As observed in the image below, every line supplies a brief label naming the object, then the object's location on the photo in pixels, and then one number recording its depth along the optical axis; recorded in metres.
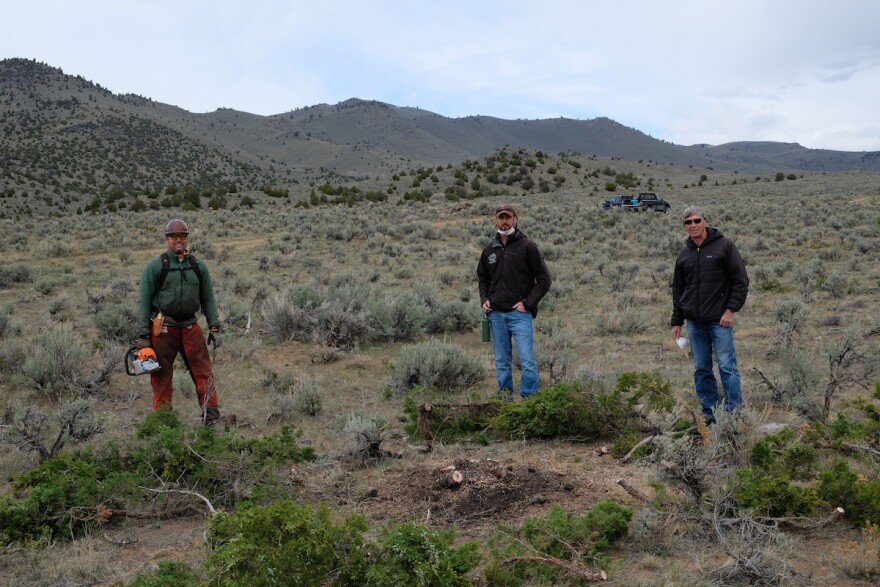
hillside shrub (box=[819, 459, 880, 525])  3.70
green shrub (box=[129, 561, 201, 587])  3.14
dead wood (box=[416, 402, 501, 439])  5.72
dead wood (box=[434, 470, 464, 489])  4.43
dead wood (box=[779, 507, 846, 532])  3.63
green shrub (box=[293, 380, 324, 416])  6.95
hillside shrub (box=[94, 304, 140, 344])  9.98
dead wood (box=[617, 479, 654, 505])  3.76
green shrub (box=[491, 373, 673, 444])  5.42
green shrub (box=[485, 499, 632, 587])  3.31
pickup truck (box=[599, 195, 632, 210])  32.03
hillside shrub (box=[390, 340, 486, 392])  7.65
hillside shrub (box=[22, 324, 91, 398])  7.40
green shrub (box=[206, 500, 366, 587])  2.84
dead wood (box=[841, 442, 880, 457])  4.33
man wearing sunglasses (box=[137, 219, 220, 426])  5.89
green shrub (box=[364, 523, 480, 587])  2.96
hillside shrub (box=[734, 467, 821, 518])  3.76
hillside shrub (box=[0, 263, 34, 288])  14.61
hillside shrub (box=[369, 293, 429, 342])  10.23
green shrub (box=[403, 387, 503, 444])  5.70
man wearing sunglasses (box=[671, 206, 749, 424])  5.66
